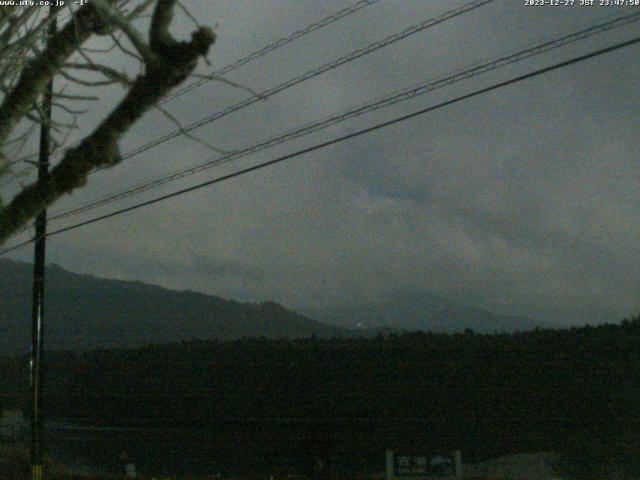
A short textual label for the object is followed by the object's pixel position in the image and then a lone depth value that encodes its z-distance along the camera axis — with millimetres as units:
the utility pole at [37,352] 16078
